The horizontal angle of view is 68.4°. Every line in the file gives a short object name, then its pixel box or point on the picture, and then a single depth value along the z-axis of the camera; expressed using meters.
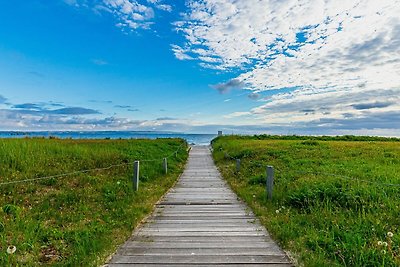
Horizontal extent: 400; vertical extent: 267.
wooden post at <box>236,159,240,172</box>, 16.36
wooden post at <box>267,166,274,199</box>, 9.51
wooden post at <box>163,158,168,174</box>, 16.24
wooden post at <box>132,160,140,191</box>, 10.76
